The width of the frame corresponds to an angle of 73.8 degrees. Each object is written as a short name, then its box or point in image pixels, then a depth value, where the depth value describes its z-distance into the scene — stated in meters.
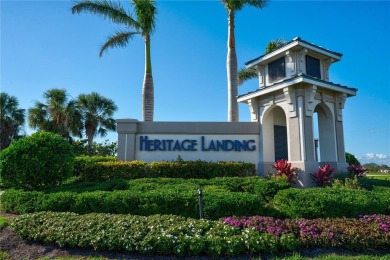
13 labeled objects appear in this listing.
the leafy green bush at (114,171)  11.23
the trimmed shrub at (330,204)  6.07
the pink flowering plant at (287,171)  11.09
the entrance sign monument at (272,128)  11.67
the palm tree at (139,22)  15.07
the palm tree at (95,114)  25.53
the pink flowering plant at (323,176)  10.63
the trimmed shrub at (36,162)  9.08
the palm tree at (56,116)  23.28
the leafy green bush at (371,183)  9.80
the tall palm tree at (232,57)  16.19
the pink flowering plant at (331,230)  4.79
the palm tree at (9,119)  23.60
